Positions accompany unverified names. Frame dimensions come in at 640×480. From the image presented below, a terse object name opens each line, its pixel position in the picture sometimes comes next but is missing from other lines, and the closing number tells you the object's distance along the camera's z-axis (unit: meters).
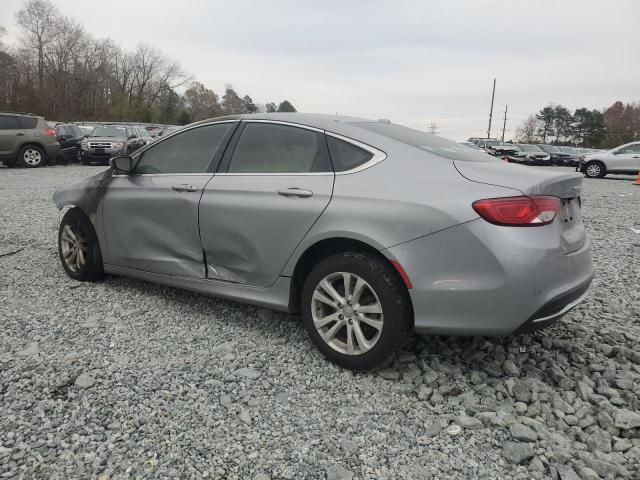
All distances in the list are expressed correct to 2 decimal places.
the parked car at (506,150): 32.03
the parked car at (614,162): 19.09
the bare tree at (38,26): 60.97
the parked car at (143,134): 20.17
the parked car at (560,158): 31.36
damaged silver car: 2.54
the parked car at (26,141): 16.48
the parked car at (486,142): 38.55
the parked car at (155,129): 26.34
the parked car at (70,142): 19.81
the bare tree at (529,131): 88.44
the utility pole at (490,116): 60.56
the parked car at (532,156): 30.29
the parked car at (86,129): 21.30
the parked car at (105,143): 18.77
